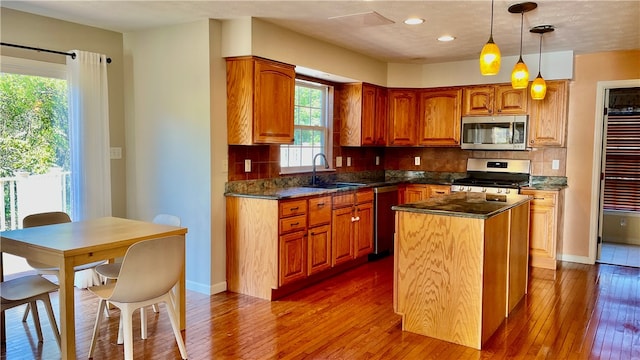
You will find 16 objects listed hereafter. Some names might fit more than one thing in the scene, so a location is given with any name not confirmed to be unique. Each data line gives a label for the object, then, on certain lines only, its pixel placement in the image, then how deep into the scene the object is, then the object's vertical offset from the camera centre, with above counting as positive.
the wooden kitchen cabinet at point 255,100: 4.00 +0.46
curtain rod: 3.71 +0.85
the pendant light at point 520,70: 3.47 +0.63
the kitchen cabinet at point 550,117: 5.23 +0.42
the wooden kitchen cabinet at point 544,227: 5.00 -0.79
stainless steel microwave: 5.44 +0.26
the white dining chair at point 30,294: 2.67 -0.84
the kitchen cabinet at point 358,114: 5.57 +0.47
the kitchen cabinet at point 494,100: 5.45 +0.65
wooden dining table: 2.50 -0.53
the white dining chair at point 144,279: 2.47 -0.70
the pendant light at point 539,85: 4.21 +0.65
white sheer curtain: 4.11 +0.15
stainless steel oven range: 5.37 -0.28
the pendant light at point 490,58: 2.96 +0.61
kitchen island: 3.05 -0.79
